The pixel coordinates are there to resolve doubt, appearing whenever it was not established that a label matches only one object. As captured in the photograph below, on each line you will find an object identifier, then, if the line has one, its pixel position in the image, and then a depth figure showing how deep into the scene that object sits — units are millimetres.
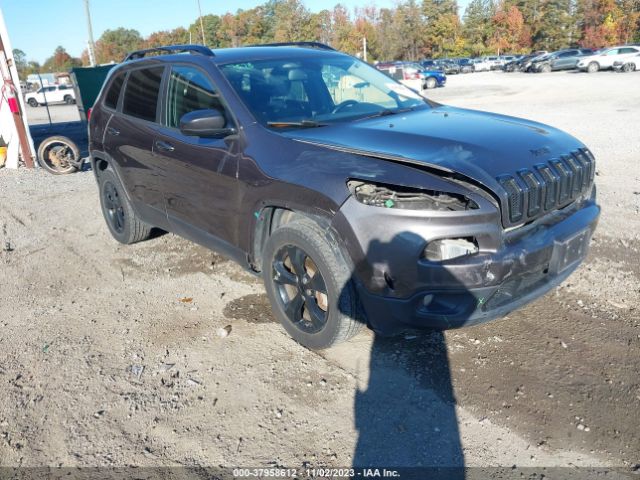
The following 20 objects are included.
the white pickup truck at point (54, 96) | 36594
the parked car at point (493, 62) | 53562
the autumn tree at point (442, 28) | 78750
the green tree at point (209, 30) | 85625
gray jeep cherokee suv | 2756
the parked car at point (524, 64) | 41656
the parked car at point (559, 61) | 38844
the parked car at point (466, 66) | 52875
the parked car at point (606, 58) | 33875
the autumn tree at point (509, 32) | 73750
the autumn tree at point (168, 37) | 87688
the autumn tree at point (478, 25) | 77250
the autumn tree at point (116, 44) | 96738
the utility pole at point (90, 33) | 35531
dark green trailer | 11758
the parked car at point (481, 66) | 53719
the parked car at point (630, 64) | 33375
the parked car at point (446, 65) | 51438
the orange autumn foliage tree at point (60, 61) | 104000
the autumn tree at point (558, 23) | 70062
